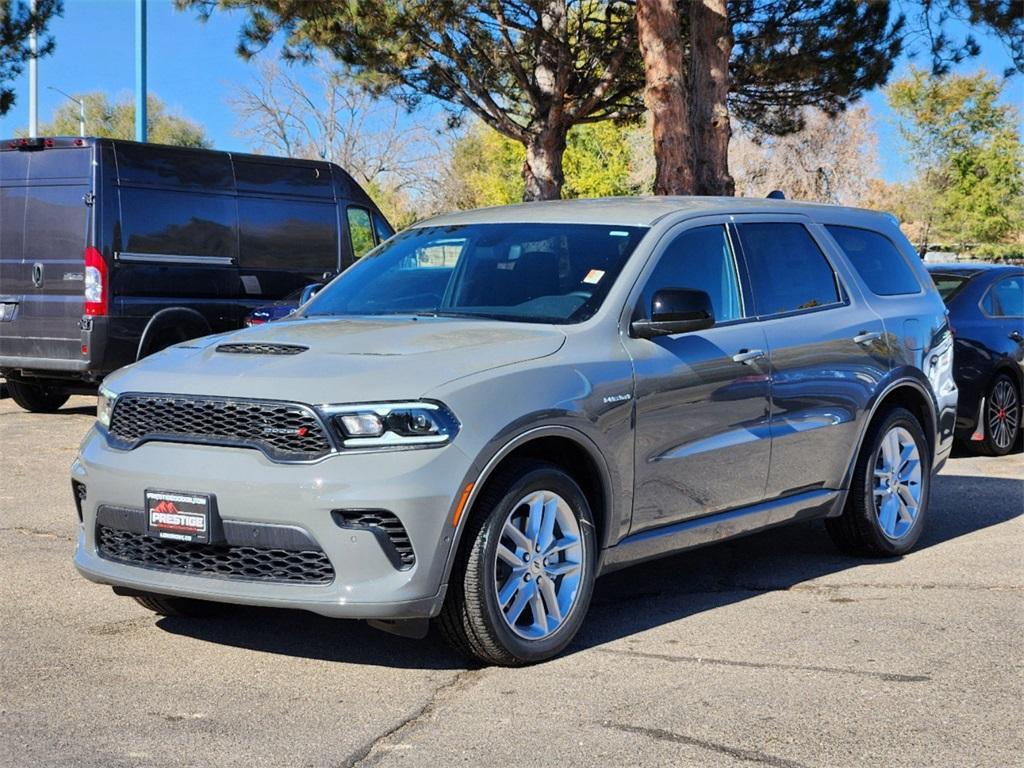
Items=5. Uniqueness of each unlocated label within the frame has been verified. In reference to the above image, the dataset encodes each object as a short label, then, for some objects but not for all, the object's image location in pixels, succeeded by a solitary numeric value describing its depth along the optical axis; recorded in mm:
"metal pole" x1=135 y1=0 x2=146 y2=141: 22703
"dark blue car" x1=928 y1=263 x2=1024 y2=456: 11656
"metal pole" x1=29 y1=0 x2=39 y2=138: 43312
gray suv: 4969
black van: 12922
